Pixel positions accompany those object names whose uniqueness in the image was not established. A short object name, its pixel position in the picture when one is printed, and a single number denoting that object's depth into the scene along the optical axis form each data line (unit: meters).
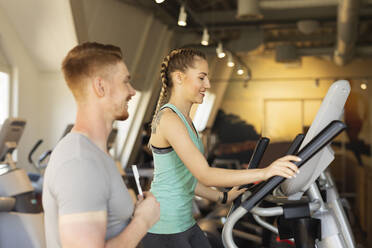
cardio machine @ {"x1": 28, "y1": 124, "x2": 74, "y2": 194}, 4.43
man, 1.02
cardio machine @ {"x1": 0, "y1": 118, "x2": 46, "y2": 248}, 3.09
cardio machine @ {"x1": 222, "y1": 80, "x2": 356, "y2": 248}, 1.32
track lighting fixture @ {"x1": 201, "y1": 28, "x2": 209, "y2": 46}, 5.84
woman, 1.71
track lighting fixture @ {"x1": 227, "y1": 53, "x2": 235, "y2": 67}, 7.58
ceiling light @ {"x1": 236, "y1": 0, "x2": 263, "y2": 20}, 5.75
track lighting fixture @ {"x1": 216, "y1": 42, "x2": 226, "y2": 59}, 6.94
